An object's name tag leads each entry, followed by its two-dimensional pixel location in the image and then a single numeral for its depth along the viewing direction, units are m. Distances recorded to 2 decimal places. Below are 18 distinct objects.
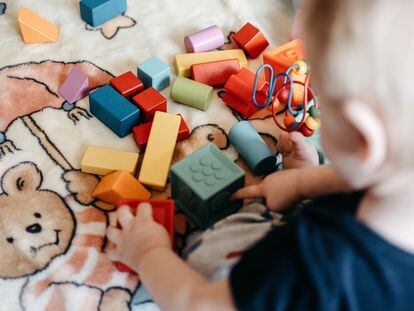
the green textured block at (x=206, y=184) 0.82
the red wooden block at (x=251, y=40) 1.12
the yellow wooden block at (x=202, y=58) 1.07
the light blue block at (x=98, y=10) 1.13
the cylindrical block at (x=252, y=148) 0.93
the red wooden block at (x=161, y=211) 0.81
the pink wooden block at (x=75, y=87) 1.02
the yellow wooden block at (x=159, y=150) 0.90
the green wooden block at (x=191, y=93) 1.01
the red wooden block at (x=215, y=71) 1.05
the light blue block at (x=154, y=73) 1.03
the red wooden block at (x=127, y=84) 1.00
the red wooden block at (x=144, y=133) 0.95
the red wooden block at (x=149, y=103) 0.98
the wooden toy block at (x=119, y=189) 0.86
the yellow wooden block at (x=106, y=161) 0.91
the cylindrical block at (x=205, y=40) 1.11
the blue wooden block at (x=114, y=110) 0.96
